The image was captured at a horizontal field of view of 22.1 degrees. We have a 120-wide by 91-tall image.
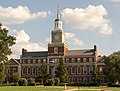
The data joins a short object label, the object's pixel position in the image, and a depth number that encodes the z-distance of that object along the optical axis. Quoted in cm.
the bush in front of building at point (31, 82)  7832
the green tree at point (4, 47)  6278
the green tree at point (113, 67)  7683
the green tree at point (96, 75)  9068
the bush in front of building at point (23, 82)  7516
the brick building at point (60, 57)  10069
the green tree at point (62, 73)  9062
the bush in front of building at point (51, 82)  7607
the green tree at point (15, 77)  9723
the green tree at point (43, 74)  9431
